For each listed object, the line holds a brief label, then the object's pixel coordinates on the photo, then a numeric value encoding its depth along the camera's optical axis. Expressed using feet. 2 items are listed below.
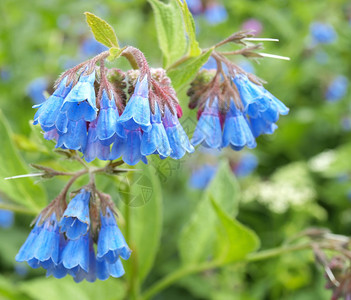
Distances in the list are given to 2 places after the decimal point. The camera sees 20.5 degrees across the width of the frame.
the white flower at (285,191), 1.72
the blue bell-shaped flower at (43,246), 0.97
